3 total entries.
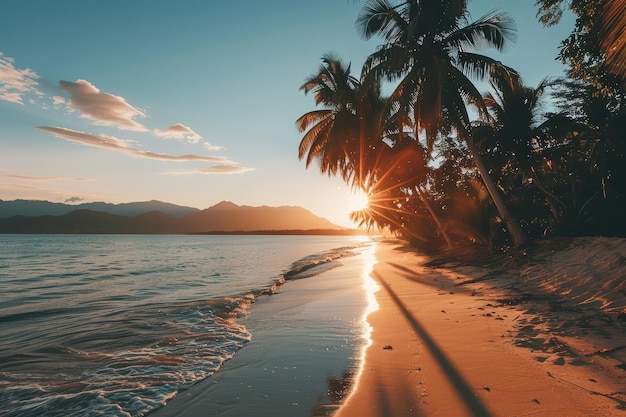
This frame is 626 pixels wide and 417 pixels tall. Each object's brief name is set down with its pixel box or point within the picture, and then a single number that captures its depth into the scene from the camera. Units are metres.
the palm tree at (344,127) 24.67
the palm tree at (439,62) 14.16
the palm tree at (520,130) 15.54
